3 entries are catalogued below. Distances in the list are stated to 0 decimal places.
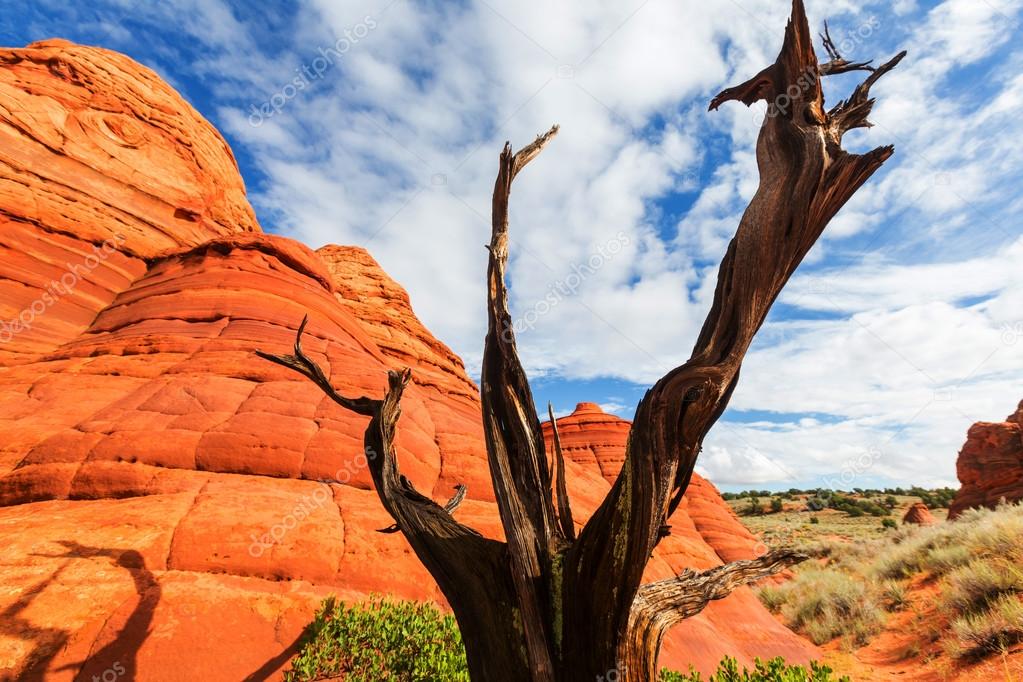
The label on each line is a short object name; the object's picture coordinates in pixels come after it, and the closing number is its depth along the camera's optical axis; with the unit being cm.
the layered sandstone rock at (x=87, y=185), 1595
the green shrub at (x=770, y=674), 590
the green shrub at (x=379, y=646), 634
